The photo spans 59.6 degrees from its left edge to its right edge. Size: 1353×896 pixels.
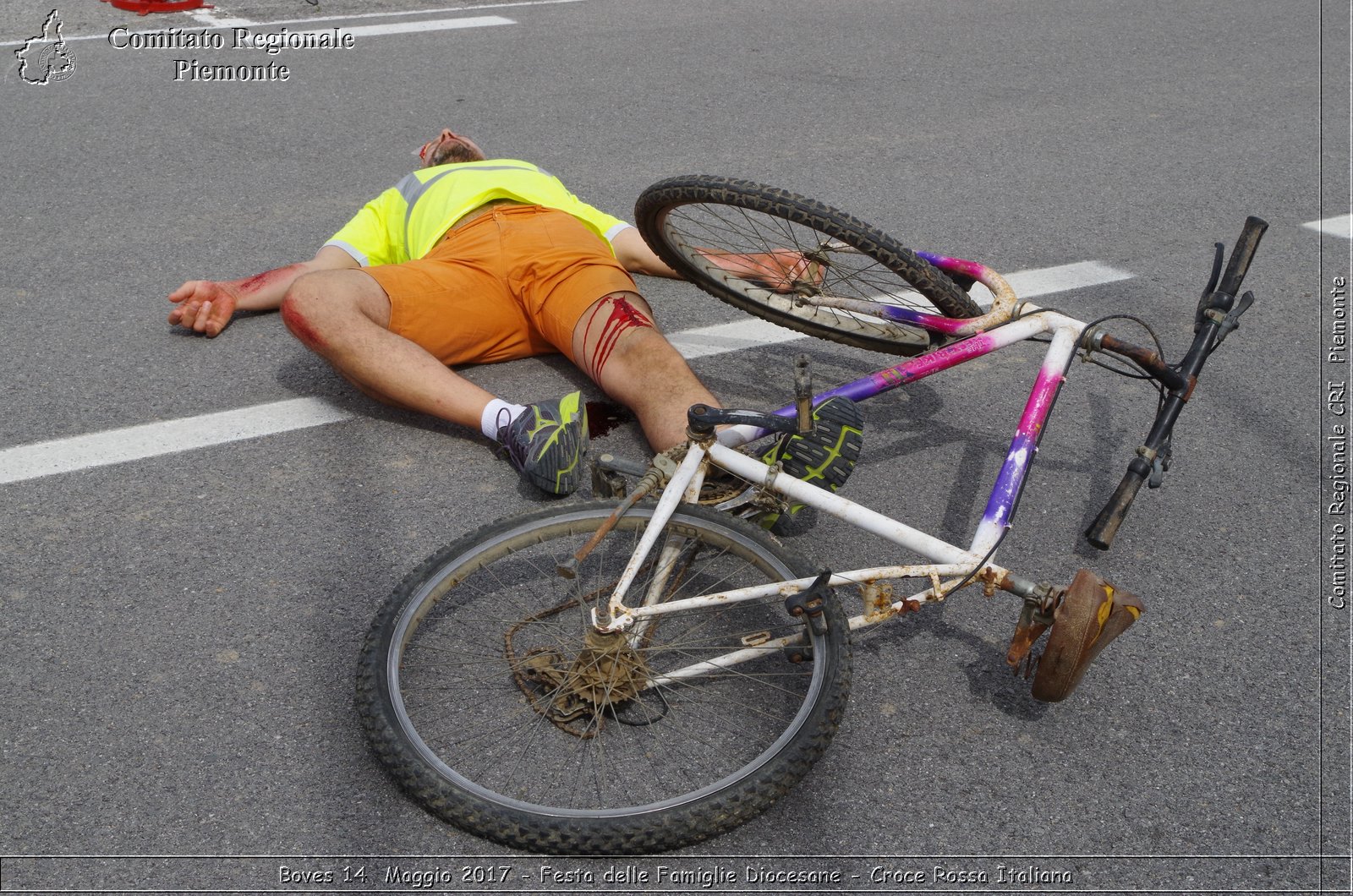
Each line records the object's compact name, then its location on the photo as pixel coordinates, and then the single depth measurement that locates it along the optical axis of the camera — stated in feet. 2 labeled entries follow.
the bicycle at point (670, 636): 7.78
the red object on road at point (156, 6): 27.04
